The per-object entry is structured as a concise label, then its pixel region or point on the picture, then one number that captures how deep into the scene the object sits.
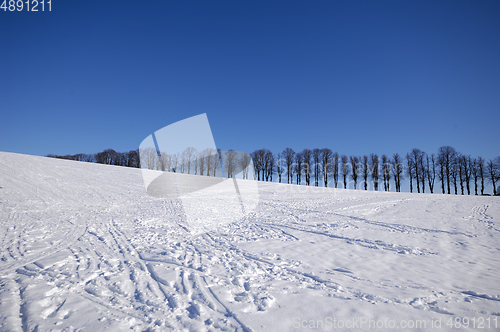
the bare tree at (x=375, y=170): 48.97
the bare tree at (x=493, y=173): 39.06
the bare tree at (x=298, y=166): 54.02
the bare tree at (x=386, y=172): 47.90
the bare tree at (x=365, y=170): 49.38
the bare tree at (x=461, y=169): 42.22
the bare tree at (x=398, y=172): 47.46
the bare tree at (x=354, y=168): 50.56
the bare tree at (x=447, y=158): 43.27
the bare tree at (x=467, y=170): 41.66
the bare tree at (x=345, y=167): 50.56
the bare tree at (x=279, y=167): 55.25
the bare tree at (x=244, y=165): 52.84
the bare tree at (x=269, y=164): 56.59
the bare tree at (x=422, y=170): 45.19
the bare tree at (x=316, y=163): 52.88
